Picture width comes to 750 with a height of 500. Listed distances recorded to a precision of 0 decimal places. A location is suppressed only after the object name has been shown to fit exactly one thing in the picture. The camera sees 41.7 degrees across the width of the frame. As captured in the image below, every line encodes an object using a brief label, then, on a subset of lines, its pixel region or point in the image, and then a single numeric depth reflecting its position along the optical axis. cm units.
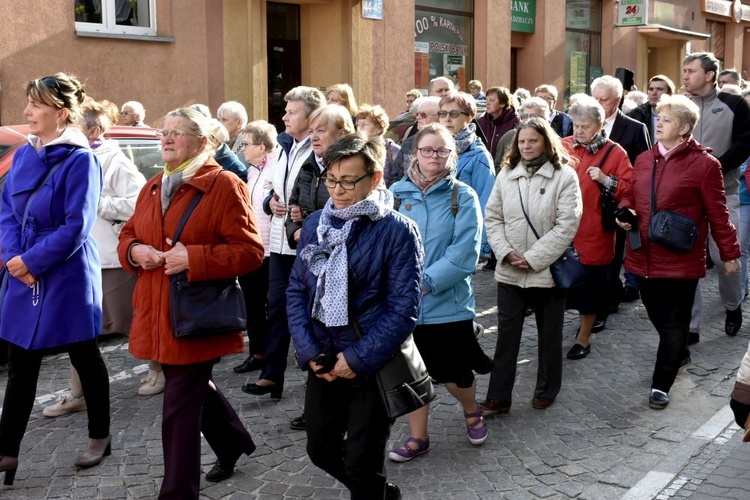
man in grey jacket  824
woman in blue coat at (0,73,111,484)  491
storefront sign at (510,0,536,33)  2256
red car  805
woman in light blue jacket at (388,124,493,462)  521
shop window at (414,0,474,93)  2017
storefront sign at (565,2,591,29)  2456
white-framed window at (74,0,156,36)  1409
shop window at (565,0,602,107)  2472
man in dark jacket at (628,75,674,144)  1033
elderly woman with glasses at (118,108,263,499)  445
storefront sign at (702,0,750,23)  3000
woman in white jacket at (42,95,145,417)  632
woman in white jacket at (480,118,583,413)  604
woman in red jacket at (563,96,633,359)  734
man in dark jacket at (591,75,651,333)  848
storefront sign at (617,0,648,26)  2552
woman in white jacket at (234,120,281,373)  700
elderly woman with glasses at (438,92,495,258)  649
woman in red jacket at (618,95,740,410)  621
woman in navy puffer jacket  388
